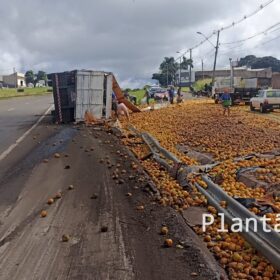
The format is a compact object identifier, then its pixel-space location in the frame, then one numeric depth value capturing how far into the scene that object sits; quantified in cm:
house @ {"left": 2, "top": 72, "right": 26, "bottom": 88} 18556
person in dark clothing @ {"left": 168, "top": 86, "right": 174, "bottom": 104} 4400
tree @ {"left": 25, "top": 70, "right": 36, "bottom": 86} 17462
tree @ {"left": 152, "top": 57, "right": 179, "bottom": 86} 12570
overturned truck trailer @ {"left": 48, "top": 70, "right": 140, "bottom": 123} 2400
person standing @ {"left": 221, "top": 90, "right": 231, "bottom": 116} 2528
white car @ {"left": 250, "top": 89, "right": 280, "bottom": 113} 3073
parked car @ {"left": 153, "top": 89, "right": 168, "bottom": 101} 5074
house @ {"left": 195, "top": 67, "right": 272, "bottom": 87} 9838
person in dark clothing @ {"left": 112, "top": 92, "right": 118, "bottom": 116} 2739
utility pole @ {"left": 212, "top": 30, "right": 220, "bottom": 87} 6181
